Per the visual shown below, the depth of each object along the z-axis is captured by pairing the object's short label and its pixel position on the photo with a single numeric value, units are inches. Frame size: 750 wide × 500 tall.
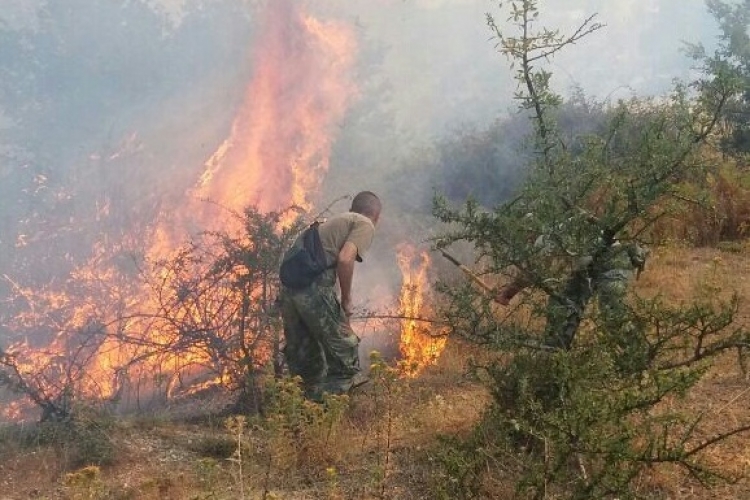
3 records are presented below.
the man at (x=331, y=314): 190.9
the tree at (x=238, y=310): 220.4
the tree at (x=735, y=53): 417.7
